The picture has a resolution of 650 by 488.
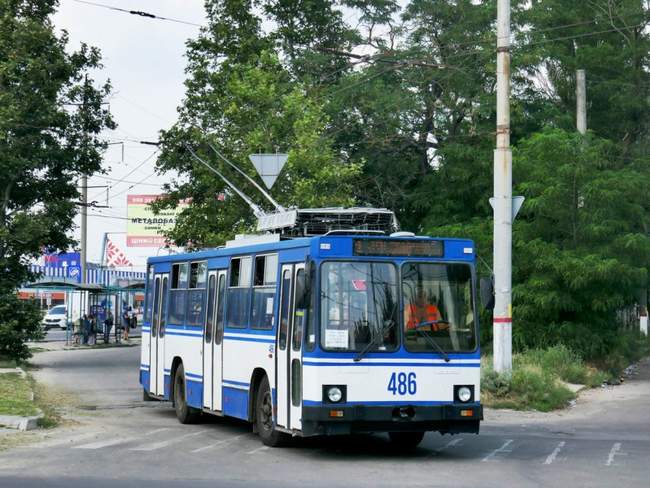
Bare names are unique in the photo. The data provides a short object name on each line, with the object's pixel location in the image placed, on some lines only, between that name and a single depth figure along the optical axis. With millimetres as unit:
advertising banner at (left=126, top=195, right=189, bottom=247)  75375
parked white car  78750
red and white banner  88562
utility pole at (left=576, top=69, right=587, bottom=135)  33188
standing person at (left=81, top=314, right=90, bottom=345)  52625
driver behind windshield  14469
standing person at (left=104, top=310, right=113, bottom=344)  54031
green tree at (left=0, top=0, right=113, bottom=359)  34812
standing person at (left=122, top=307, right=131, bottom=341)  59144
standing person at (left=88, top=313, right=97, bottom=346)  52500
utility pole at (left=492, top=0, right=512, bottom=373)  22109
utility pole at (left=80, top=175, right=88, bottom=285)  55625
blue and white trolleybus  14141
